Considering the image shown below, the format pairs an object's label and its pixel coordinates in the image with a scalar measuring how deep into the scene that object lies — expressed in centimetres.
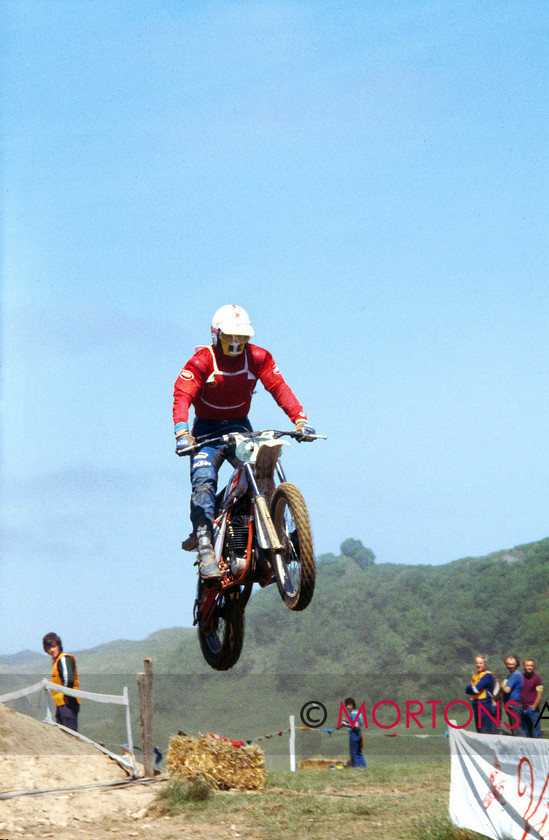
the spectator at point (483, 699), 1516
